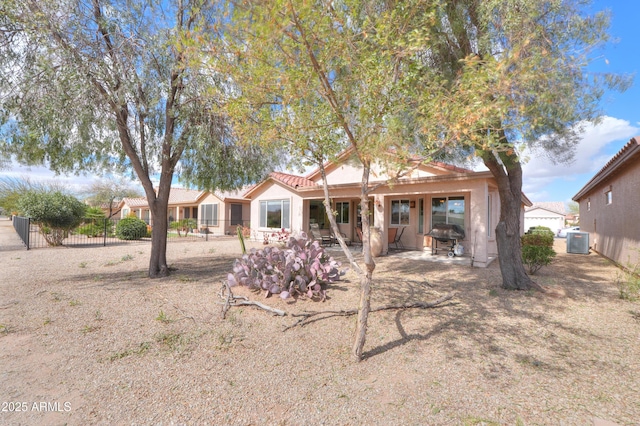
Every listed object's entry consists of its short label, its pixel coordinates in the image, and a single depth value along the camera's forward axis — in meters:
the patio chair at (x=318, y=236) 14.48
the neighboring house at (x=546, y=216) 48.76
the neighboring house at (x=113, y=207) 41.09
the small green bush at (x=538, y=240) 13.52
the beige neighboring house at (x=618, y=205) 8.44
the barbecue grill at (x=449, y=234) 10.85
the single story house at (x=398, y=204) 9.62
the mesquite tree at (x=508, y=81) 3.16
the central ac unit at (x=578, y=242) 13.74
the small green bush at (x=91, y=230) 19.78
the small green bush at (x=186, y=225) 25.38
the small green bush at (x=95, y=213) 24.84
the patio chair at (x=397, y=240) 13.06
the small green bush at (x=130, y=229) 18.95
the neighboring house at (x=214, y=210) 23.75
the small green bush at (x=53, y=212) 13.63
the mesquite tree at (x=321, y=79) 3.29
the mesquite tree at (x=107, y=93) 5.95
